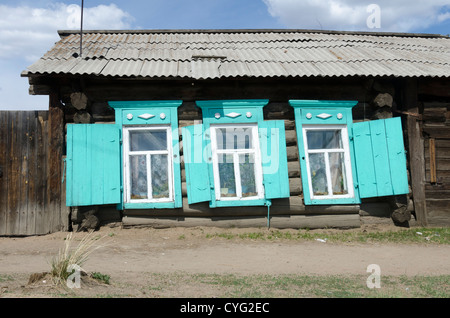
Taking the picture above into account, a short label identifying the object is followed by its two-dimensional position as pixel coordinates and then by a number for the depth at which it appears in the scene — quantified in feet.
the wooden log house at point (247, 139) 25.17
